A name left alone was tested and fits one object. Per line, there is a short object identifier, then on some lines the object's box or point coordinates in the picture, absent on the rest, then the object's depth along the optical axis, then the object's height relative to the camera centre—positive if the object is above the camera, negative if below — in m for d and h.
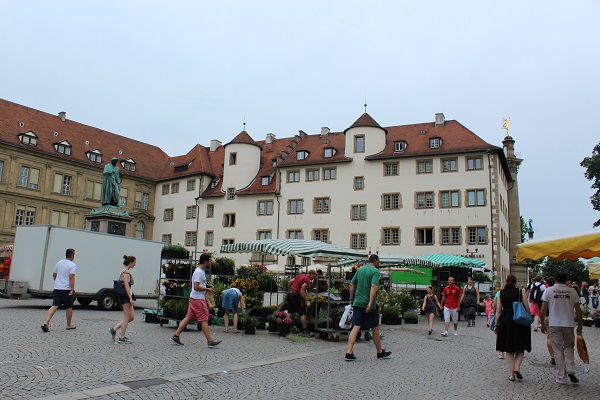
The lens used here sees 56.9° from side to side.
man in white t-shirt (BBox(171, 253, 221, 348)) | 11.28 -0.42
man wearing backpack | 15.63 -0.05
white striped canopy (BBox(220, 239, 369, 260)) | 15.32 +1.11
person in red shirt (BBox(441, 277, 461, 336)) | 16.09 -0.31
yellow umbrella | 9.06 +0.85
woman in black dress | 8.91 -0.59
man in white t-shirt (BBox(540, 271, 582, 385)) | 8.82 -0.48
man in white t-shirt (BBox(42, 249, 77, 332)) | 12.73 -0.04
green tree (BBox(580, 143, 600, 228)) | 47.12 +10.87
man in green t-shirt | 10.70 -0.30
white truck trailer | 19.05 +0.70
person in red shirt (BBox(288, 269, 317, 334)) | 14.27 -0.20
